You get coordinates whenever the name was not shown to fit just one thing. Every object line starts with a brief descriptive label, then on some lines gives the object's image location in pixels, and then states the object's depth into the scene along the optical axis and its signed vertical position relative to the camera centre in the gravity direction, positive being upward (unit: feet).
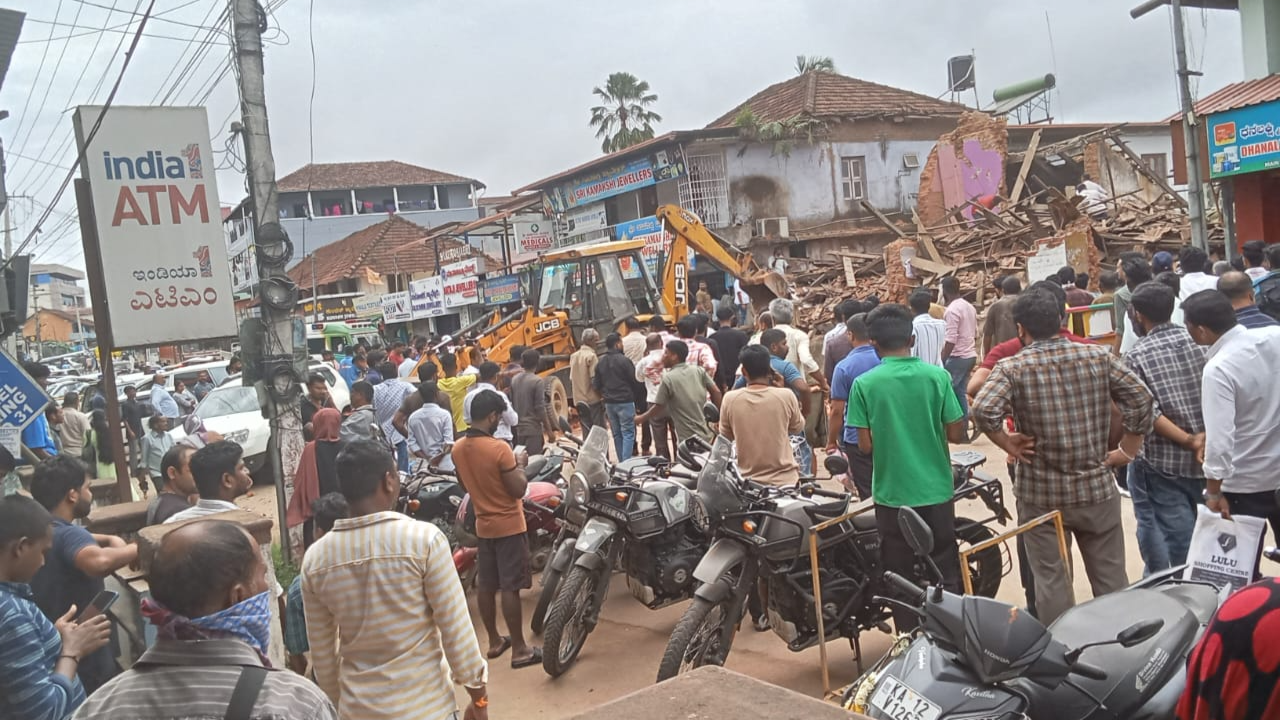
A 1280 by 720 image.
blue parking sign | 20.18 -0.56
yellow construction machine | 52.11 +0.43
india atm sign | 25.90 +3.70
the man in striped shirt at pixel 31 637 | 9.51 -2.86
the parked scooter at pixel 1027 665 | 9.21 -4.19
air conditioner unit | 87.20 +5.86
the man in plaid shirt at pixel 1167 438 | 15.93 -3.19
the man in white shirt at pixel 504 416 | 27.91 -2.79
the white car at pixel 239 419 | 46.93 -3.55
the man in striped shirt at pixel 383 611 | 10.62 -3.17
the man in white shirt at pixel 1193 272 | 26.63 -0.76
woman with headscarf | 23.75 -3.23
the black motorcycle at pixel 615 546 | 18.17 -4.77
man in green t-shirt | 15.25 -2.61
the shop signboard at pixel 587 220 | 97.14 +9.58
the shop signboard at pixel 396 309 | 107.65 +2.64
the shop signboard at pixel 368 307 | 124.26 +3.72
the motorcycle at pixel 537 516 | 22.49 -4.81
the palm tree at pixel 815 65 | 113.29 +26.87
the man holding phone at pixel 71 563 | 12.94 -2.75
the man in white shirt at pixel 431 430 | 28.45 -3.08
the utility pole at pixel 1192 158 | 45.29 +4.41
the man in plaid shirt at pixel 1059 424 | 14.52 -2.55
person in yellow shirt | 35.24 -2.44
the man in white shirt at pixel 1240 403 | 13.85 -2.40
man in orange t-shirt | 18.39 -3.89
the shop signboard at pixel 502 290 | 84.94 +2.83
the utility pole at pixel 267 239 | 26.89 +3.06
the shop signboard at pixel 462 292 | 96.27 +3.36
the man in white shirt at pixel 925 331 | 29.43 -1.79
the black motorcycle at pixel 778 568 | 15.87 -4.79
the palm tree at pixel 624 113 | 132.05 +27.48
